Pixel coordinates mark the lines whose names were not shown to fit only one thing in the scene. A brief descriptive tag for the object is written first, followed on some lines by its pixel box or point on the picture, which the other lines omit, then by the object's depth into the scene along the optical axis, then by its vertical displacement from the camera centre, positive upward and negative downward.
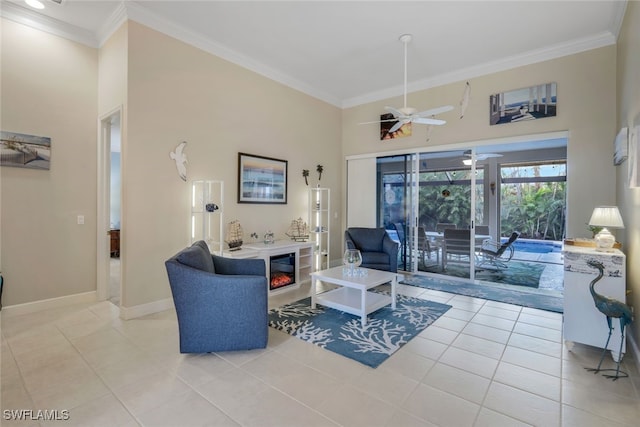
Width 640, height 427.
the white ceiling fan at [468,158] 5.24 +0.98
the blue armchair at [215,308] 2.57 -0.87
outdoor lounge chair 6.10 -0.89
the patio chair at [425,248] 5.78 -0.70
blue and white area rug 2.79 -1.28
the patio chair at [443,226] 5.55 -0.26
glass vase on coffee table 3.79 -0.64
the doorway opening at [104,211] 4.17 -0.03
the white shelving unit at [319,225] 5.97 -0.30
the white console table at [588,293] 2.60 -0.73
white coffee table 3.38 -1.10
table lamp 2.84 -0.09
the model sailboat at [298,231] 5.39 -0.38
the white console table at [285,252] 4.31 -0.65
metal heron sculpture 2.38 -0.80
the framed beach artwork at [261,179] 4.74 +0.53
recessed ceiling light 3.34 +2.36
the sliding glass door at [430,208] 5.36 +0.08
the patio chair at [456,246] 5.34 -0.63
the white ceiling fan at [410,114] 3.88 +1.30
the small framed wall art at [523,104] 4.42 +1.70
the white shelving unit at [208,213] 3.99 -0.04
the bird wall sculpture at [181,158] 3.92 +0.69
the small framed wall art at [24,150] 3.47 +0.71
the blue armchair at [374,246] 4.90 -0.62
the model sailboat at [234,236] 4.36 -0.38
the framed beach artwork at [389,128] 5.86 +1.66
